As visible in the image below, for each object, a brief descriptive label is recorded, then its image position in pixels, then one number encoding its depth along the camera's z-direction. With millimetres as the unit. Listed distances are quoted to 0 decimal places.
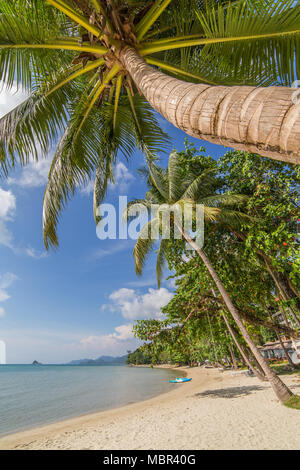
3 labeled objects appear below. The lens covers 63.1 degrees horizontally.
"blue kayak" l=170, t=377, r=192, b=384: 24984
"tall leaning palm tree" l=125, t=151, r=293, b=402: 7648
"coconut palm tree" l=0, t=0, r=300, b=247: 1261
